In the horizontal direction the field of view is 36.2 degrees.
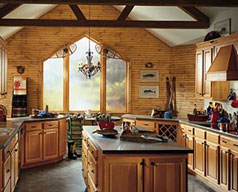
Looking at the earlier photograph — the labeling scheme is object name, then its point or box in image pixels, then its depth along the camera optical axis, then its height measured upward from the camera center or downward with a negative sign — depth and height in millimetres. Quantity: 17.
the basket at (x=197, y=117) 6953 -350
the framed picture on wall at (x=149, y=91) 10484 +224
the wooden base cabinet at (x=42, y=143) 7066 -903
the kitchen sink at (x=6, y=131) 5002 -486
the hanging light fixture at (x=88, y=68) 8266 +702
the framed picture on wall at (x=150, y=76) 10469 +657
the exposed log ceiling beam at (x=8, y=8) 7574 +1871
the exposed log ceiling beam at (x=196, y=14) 7879 +1856
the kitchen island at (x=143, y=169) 3699 -718
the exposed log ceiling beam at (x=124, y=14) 8039 +1875
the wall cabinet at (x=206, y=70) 6555 +537
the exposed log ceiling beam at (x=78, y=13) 7968 +1872
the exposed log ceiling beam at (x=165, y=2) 5996 +1616
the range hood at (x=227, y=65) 5871 +558
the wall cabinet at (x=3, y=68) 6742 +563
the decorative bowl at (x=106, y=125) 5074 -370
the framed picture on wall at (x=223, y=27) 6871 +1406
